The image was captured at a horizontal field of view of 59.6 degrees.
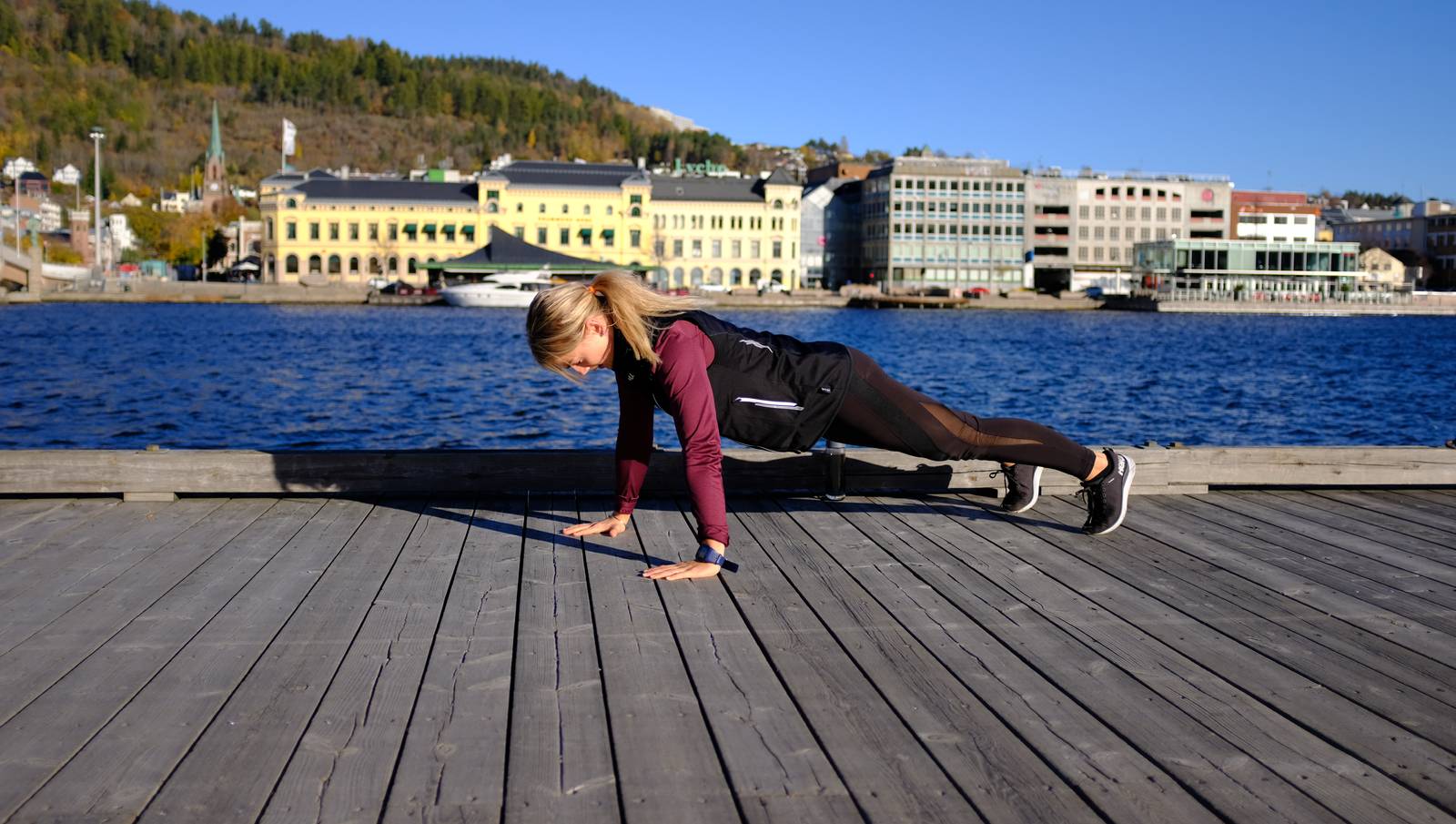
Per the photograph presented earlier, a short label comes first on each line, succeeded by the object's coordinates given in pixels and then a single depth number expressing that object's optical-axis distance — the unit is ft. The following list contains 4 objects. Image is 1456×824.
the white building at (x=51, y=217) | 476.13
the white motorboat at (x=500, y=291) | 230.89
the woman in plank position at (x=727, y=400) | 12.19
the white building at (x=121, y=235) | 422.57
